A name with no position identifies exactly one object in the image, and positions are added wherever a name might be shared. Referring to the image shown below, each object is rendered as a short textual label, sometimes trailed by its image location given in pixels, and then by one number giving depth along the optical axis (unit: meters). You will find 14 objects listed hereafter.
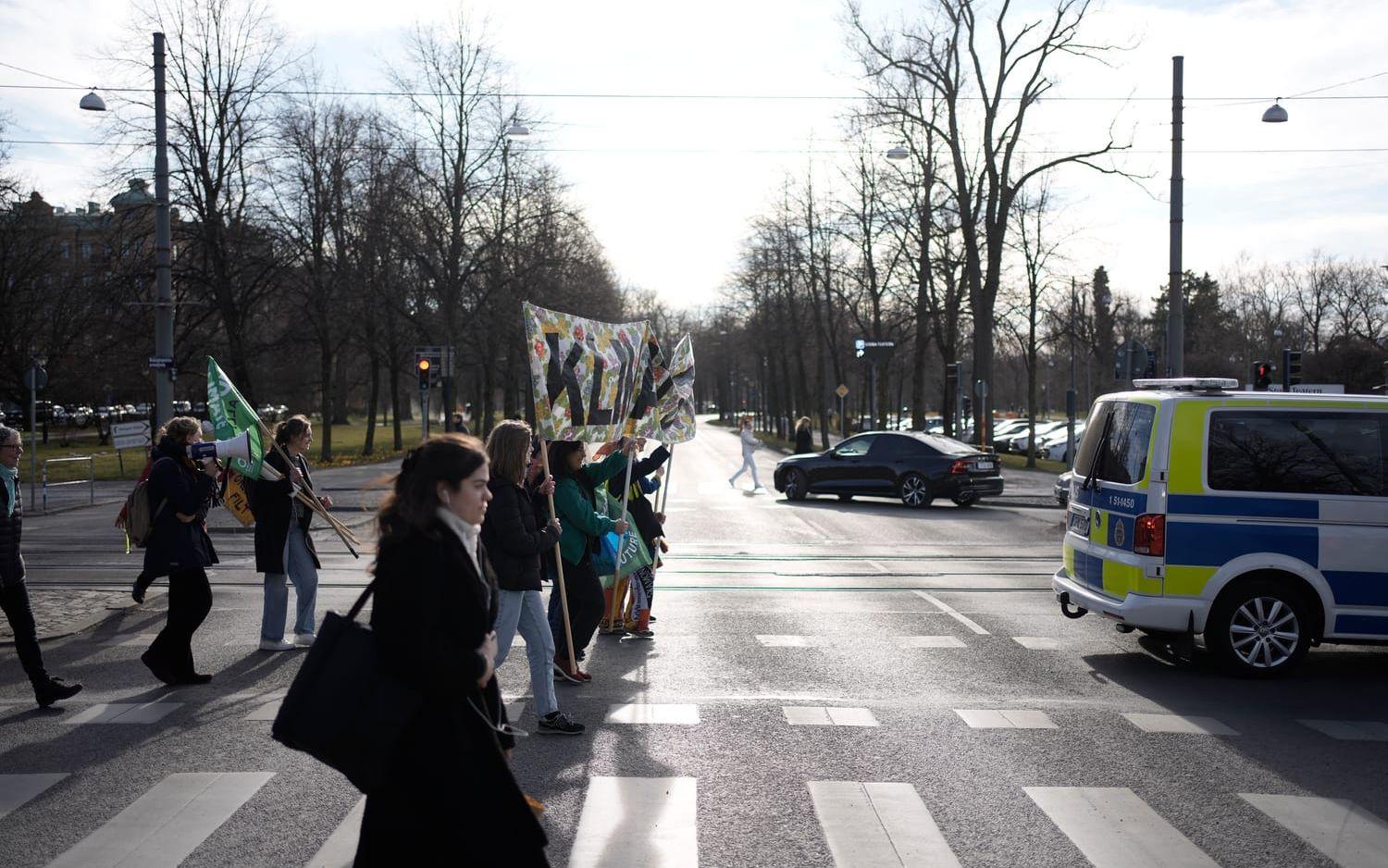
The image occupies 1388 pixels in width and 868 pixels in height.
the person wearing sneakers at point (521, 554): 6.85
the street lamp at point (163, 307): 19.72
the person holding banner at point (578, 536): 8.24
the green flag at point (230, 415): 9.02
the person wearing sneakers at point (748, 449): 30.44
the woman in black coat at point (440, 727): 3.34
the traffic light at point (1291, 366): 24.47
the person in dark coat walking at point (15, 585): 7.60
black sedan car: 24.25
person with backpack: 8.41
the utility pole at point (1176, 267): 20.23
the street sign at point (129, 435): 25.28
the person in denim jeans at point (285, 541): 9.47
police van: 8.66
